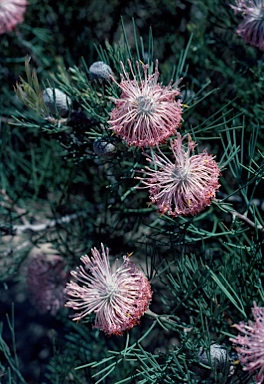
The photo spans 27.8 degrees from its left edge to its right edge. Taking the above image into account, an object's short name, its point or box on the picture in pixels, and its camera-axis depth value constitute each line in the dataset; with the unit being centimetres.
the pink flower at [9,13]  61
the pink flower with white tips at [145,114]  45
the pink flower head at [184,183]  44
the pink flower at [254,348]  37
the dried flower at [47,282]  83
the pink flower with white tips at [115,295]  45
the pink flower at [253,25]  50
